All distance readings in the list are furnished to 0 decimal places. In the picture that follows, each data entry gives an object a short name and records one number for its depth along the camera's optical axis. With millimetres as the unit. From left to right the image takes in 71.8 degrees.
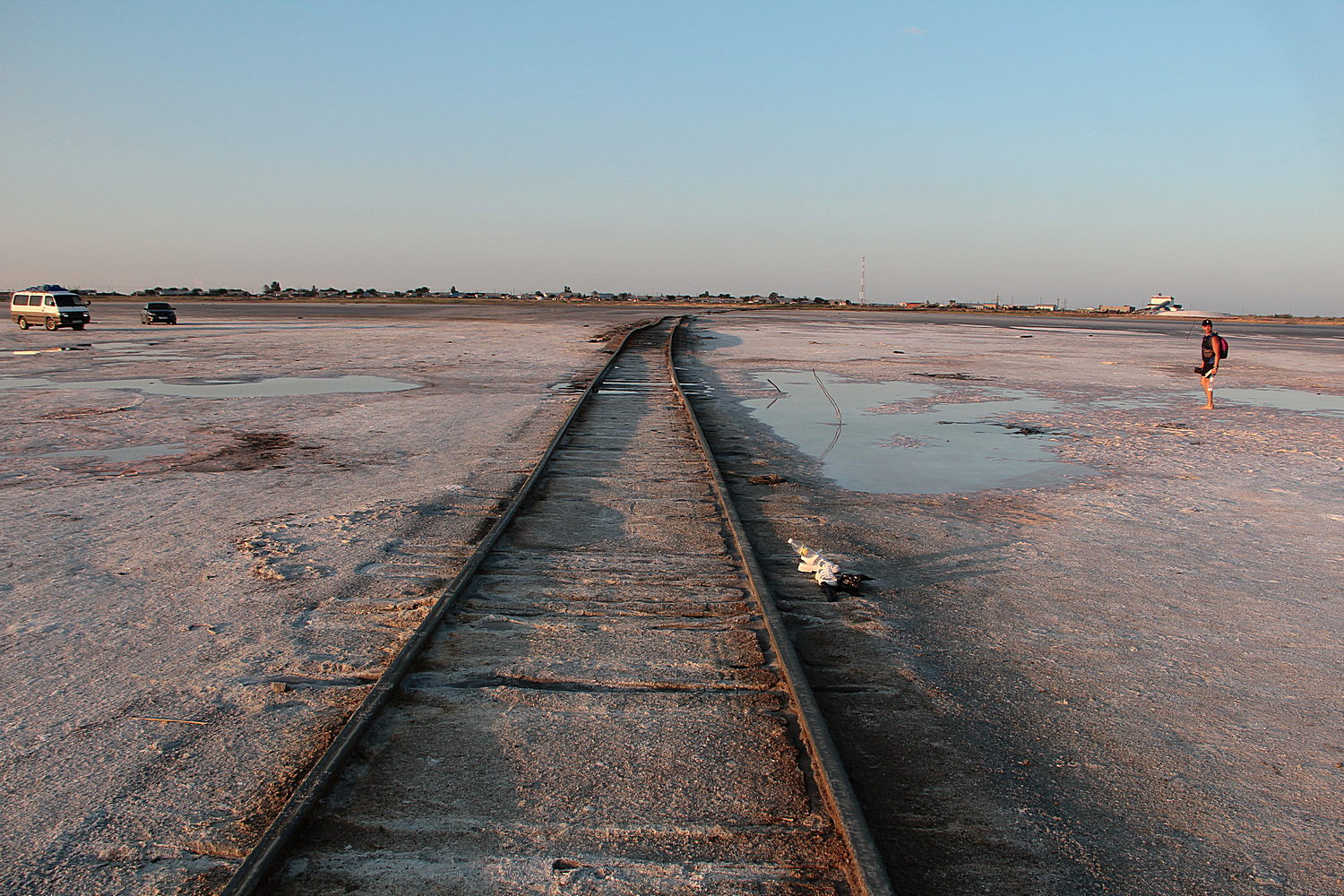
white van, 39094
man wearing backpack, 17297
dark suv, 46344
